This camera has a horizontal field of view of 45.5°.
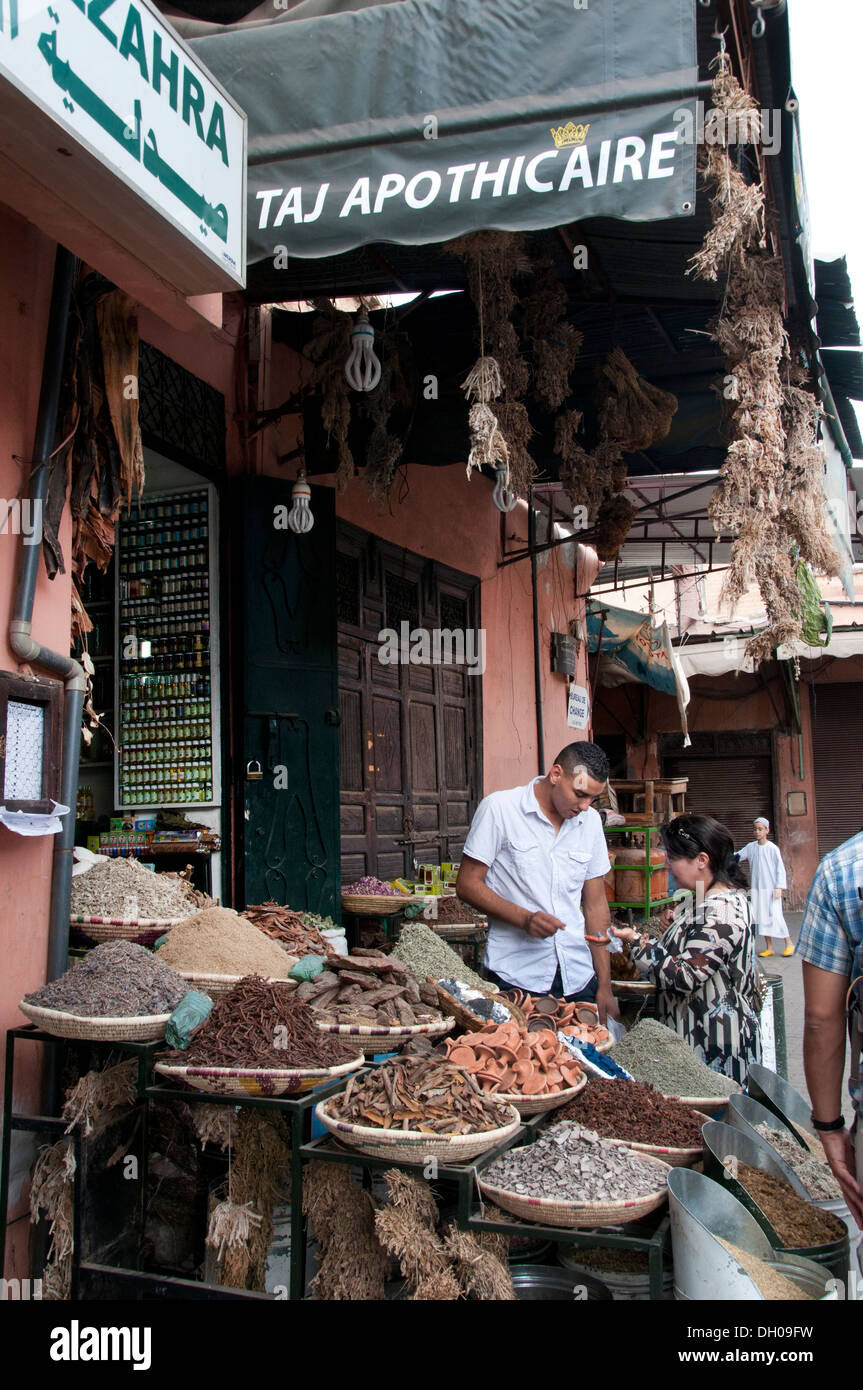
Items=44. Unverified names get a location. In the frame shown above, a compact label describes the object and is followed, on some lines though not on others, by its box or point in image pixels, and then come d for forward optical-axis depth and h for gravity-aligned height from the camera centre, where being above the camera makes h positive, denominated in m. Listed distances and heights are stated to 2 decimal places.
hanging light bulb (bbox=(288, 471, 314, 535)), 6.10 +1.68
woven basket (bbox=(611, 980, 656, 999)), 5.14 -0.99
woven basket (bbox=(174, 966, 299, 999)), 3.68 -0.67
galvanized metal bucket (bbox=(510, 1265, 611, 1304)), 3.02 -1.46
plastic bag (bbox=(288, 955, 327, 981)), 3.83 -0.65
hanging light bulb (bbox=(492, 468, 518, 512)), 5.73 +1.85
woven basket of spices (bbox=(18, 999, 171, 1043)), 3.22 -0.73
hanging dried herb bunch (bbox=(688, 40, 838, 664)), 4.07 +1.77
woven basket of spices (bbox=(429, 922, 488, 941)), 6.72 -0.90
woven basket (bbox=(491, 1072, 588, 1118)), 3.16 -0.96
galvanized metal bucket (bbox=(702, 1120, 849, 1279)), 2.86 -1.15
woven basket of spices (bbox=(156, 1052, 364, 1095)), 2.98 -0.83
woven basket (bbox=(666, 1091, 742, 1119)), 3.49 -1.06
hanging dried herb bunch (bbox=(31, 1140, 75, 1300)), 3.41 -1.37
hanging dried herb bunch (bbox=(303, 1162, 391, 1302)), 3.03 -1.30
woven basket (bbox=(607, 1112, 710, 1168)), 3.04 -1.08
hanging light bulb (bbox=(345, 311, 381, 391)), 5.65 +2.39
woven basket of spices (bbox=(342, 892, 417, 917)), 6.57 -0.71
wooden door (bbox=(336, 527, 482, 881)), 7.40 +0.56
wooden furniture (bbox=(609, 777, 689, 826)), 10.88 -0.14
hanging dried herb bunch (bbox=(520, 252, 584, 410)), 5.50 +2.49
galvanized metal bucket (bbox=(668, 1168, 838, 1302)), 2.46 -1.16
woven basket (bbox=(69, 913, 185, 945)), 4.15 -0.54
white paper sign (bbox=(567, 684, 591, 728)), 12.09 +0.97
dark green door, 6.01 +0.49
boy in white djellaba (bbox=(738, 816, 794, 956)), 12.17 -1.12
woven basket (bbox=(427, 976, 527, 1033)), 3.70 -0.80
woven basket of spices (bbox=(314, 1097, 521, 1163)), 2.73 -0.94
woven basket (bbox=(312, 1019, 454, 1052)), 3.38 -0.79
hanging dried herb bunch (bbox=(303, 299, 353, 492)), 5.89 +2.45
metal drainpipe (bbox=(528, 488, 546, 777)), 10.80 +0.99
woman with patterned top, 4.08 -0.69
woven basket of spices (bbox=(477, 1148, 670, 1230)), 2.61 -1.07
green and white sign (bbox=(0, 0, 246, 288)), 2.81 +2.09
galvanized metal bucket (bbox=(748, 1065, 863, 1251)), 3.74 -1.13
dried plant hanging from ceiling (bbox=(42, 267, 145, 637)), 4.04 +1.51
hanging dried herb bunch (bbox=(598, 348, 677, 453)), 6.15 +2.33
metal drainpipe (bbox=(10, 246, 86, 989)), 3.74 +0.56
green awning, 3.66 +2.48
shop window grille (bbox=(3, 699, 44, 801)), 3.58 +0.16
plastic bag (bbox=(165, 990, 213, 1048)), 3.21 -0.70
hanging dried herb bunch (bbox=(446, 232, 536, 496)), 4.73 +2.11
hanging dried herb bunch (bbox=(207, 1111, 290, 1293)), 3.25 -1.31
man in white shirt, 4.57 -0.40
